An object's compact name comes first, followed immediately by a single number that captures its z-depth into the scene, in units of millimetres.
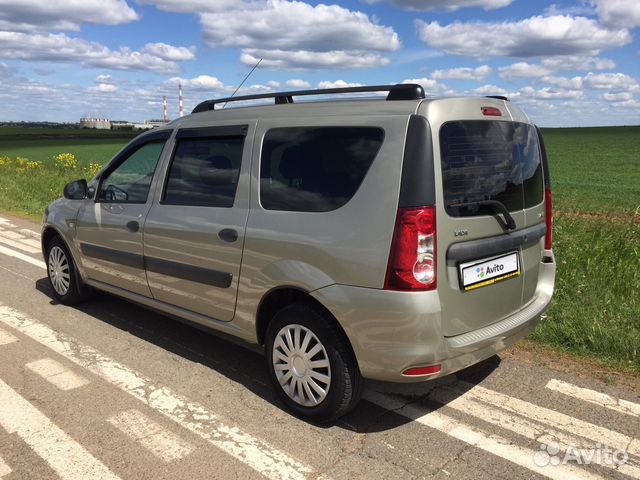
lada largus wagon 2889
